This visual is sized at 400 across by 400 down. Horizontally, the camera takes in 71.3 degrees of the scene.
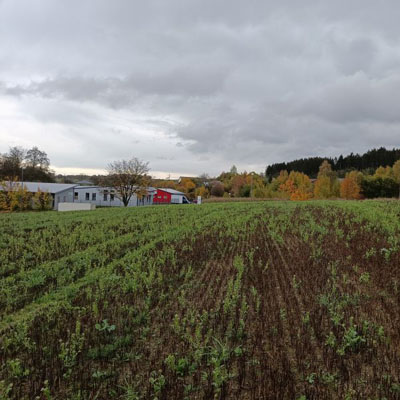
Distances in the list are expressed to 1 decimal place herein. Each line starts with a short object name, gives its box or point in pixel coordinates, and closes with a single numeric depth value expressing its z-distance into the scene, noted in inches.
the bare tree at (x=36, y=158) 2987.2
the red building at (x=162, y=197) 2597.9
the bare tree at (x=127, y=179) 1902.1
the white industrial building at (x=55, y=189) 1905.8
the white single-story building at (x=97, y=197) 2133.4
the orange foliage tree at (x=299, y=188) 2349.9
